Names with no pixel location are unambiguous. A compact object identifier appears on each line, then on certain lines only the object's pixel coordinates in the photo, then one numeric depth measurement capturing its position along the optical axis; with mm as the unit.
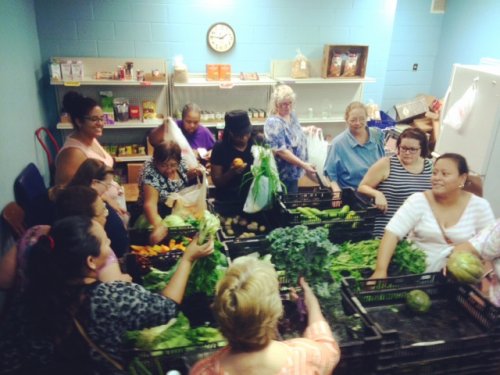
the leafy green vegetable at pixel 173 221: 2470
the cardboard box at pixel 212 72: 5191
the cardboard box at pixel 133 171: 5141
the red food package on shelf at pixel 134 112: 5113
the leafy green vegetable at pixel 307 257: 1770
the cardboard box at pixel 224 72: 5195
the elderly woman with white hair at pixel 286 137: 3697
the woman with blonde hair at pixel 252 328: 1206
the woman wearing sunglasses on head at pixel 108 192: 2348
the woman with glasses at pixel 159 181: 2652
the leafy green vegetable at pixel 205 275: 1887
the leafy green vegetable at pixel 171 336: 1526
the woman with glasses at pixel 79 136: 2855
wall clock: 5230
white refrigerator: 4117
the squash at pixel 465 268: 1914
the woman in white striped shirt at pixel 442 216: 2209
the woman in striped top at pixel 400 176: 2717
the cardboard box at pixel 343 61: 5379
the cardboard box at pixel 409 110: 6414
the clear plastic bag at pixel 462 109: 4402
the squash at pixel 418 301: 1860
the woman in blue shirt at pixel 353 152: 3260
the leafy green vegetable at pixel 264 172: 2766
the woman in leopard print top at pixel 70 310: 1438
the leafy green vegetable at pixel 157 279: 1958
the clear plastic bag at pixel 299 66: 5359
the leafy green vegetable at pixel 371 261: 2123
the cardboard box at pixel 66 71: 4727
